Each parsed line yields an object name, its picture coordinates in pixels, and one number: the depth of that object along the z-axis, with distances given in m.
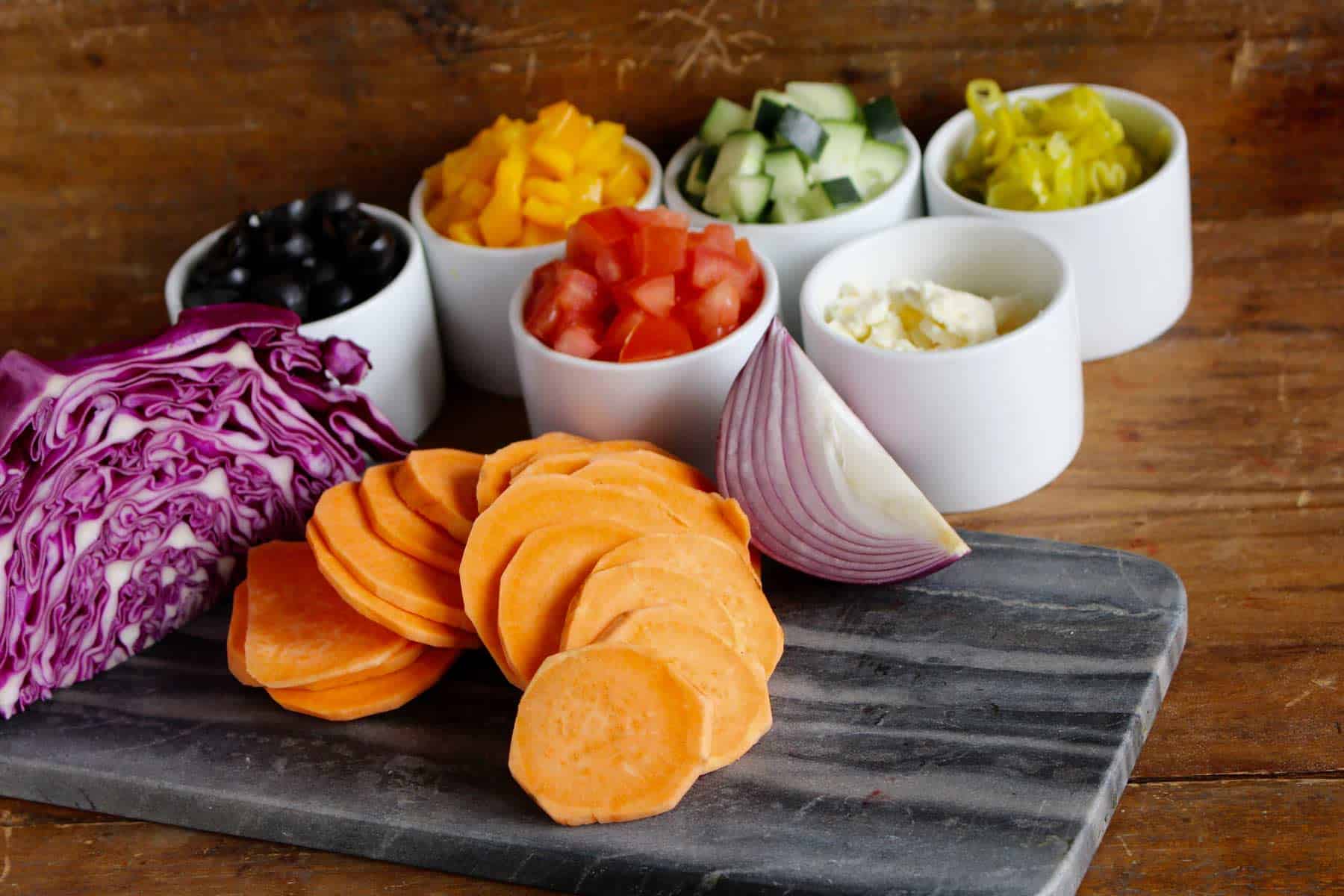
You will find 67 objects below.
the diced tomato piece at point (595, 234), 2.03
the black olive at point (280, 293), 2.11
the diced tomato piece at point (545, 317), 2.02
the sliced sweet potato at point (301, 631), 1.75
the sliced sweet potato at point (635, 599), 1.63
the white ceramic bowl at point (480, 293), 2.25
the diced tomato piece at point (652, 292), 1.98
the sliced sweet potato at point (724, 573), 1.69
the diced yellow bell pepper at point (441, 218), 2.31
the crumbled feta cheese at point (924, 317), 1.97
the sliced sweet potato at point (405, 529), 1.79
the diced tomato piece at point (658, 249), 1.99
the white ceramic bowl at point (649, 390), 1.98
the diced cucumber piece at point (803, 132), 2.21
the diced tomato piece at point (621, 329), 1.97
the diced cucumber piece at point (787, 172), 2.24
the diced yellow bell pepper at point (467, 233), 2.27
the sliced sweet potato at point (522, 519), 1.71
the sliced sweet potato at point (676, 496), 1.80
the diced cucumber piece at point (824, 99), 2.33
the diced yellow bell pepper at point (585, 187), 2.26
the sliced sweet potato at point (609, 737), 1.55
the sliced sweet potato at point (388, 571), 1.74
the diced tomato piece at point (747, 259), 2.07
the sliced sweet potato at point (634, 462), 1.82
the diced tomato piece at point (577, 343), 2.00
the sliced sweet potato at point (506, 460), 1.80
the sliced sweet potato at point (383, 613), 1.73
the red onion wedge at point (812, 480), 1.83
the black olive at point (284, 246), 2.17
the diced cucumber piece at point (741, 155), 2.23
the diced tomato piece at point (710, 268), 2.00
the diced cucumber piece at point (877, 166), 2.30
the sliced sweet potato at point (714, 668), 1.61
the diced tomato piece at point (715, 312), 1.98
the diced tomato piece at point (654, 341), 1.97
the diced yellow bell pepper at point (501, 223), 2.23
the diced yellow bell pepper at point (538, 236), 2.25
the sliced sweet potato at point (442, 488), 1.83
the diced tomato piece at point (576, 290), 2.01
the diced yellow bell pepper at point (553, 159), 2.21
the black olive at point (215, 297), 2.14
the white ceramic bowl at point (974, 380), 1.91
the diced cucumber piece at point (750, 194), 2.21
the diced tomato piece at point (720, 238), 2.04
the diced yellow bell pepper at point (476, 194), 2.26
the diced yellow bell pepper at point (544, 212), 2.22
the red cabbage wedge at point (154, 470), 1.74
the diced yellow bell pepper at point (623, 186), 2.32
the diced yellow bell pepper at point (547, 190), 2.22
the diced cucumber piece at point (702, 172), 2.33
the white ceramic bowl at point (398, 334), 2.18
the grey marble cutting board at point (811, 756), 1.50
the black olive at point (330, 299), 2.16
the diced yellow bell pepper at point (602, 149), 2.29
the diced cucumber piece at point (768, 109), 2.26
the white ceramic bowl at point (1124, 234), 2.15
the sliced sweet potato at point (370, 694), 1.76
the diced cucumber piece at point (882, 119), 2.33
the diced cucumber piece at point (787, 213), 2.24
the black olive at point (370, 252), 2.21
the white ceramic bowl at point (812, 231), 2.22
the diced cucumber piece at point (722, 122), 2.36
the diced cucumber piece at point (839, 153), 2.26
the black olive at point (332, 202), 2.24
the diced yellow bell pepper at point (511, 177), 2.22
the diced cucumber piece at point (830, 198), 2.23
